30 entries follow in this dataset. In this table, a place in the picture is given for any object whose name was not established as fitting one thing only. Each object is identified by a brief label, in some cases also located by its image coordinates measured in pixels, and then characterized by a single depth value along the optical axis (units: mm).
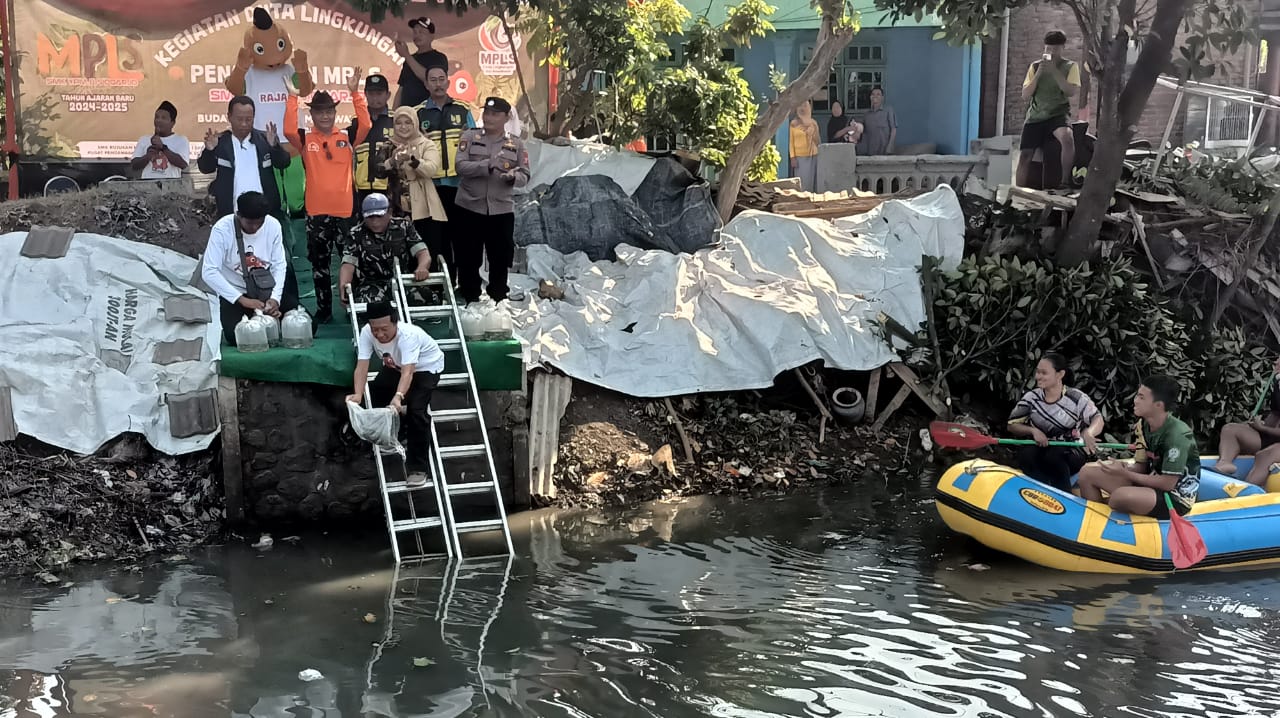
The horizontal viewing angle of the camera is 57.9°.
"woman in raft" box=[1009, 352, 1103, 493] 8055
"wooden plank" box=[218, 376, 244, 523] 8172
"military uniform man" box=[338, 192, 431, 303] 8773
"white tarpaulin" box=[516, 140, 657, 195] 11445
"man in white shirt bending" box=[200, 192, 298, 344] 8492
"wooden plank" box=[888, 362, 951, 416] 10258
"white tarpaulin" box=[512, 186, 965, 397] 9688
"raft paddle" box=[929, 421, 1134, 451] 8547
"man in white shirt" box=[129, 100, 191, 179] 11703
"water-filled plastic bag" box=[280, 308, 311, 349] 8359
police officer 9250
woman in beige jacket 9156
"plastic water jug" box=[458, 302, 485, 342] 8805
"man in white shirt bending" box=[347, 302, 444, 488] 7836
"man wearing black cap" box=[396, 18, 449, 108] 10148
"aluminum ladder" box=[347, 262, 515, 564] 7758
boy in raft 7441
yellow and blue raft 7633
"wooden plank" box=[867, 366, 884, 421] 10305
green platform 8172
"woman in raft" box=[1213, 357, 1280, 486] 8680
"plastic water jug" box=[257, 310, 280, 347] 8406
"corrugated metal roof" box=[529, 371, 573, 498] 8898
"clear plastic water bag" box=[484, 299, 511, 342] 8836
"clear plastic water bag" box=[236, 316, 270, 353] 8281
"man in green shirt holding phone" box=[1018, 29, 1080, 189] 12156
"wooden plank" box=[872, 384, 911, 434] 10312
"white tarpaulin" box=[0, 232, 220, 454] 8180
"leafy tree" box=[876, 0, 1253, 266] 9758
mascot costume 9977
